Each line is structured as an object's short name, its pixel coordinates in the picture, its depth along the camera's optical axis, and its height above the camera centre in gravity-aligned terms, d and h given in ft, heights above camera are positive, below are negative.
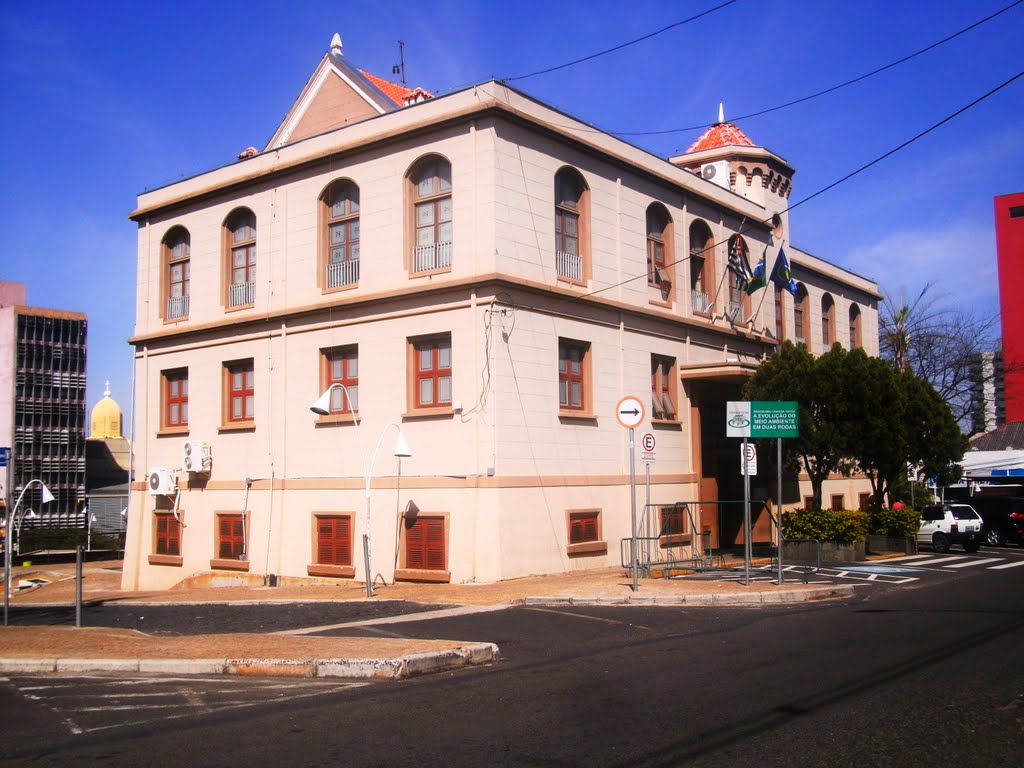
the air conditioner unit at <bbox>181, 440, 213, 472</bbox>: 86.48 +2.85
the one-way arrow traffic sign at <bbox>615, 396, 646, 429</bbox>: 55.57 +3.97
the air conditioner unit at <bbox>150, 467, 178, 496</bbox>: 89.25 +0.80
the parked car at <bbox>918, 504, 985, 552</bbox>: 100.01 -4.61
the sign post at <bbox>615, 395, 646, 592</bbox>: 55.57 +3.89
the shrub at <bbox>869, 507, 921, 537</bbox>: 90.99 -3.64
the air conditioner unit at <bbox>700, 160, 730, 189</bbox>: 112.16 +34.40
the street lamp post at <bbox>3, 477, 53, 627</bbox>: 53.25 -3.96
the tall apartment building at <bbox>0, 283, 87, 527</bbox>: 218.79 +19.65
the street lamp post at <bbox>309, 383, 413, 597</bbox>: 67.56 +5.15
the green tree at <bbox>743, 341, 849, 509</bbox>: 84.02 +7.18
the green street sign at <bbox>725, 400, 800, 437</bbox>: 59.57 +3.78
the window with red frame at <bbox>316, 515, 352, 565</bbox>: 76.02 -3.91
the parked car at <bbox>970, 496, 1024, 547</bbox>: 114.42 -4.33
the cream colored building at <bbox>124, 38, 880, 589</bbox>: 70.18 +11.50
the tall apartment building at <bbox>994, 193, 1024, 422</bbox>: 280.31 +56.13
